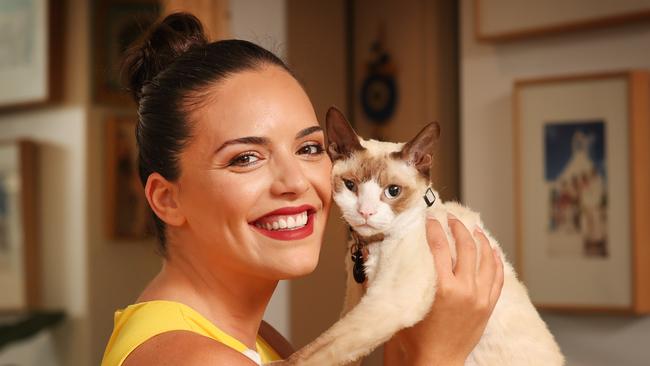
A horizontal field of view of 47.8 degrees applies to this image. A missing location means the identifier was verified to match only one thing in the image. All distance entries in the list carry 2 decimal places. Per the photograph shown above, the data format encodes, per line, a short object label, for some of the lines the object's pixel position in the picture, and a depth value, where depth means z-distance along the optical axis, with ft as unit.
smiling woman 3.34
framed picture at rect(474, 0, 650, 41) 6.03
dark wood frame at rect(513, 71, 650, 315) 5.98
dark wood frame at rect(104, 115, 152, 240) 10.77
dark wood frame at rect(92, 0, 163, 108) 10.78
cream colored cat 3.41
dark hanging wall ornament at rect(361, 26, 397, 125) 8.10
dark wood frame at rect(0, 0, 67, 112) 10.61
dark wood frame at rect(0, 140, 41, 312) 11.04
